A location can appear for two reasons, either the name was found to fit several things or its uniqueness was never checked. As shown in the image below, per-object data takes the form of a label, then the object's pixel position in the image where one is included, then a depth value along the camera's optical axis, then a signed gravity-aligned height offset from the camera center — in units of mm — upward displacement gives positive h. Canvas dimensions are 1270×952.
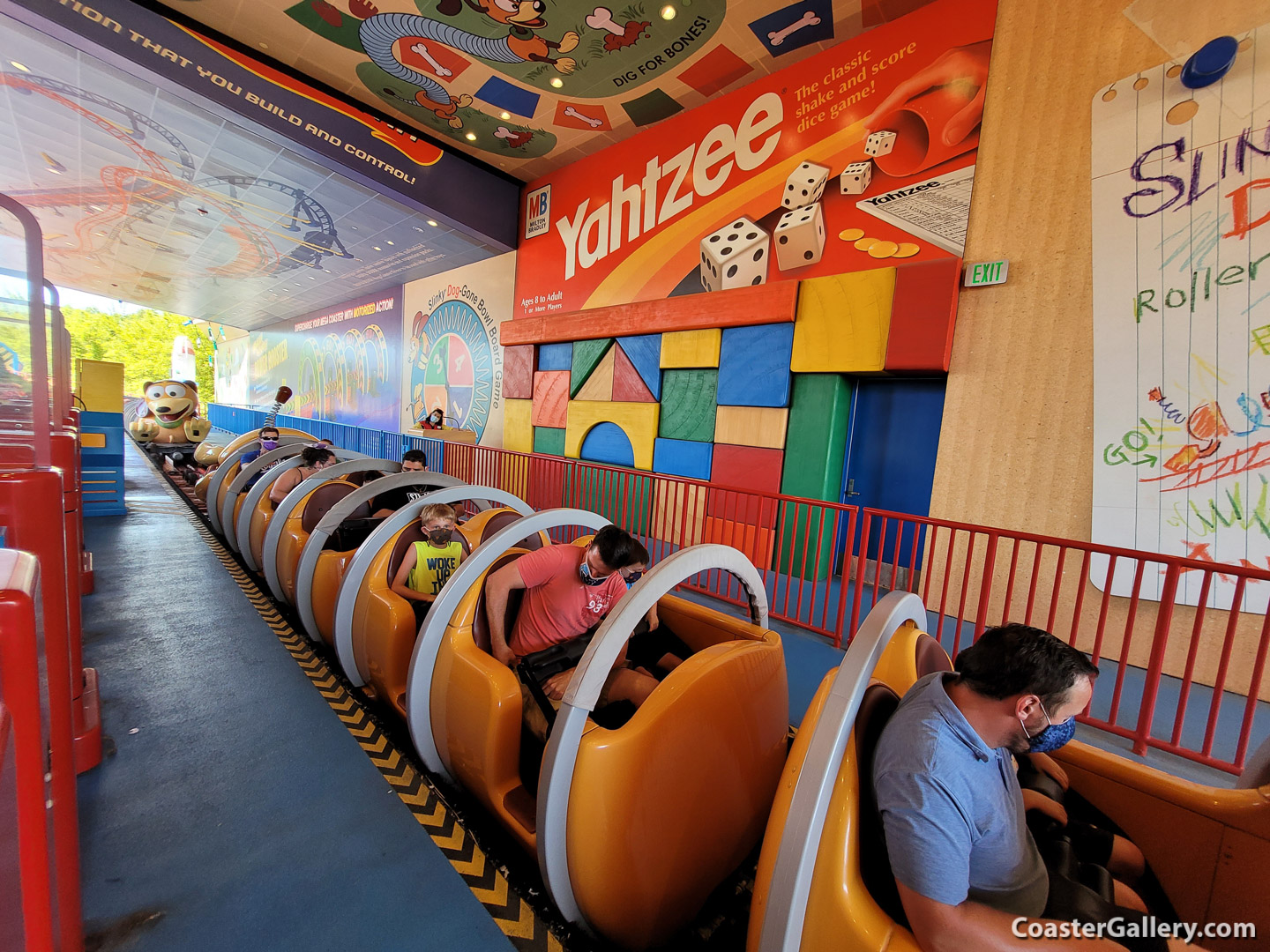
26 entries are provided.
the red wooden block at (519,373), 7734 +707
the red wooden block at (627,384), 6180 +537
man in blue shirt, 966 -658
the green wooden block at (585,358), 6670 +877
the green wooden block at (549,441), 7305 -258
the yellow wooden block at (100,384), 6711 +15
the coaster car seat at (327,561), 2941 -895
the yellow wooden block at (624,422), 6113 +71
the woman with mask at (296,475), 4254 -599
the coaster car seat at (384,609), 2348 -942
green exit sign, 3820 +1362
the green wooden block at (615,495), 4789 -654
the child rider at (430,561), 2615 -748
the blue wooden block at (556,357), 7145 +916
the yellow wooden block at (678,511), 4160 -731
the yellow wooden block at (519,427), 7828 -97
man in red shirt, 1986 -682
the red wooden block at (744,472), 5043 -341
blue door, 4504 +40
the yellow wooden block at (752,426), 5039 +132
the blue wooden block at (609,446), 6434 -241
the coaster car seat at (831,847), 976 -783
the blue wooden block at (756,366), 4973 +724
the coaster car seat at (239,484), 4887 -821
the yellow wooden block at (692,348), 5496 +926
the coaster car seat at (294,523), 3434 -807
